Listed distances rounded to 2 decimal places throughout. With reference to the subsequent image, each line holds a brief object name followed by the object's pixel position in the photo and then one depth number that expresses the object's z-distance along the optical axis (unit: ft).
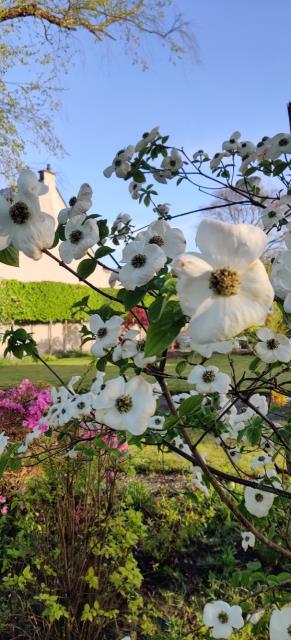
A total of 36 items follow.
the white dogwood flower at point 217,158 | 5.67
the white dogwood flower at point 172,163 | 5.21
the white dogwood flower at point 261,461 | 4.98
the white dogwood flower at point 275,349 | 2.73
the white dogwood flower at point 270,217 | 5.00
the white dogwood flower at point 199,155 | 5.87
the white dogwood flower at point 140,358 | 2.12
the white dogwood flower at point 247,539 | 5.10
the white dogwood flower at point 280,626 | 2.56
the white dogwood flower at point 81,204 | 2.48
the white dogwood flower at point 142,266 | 1.95
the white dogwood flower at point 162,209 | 5.35
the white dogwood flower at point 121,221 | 4.42
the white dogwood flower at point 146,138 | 4.62
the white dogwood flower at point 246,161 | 5.37
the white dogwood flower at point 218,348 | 1.81
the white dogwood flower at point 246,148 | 5.38
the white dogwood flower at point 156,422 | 4.40
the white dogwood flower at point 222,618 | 3.36
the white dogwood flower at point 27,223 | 1.83
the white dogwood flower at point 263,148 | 5.16
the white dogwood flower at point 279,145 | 4.73
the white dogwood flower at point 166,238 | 2.03
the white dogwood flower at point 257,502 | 3.52
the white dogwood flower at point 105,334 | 2.67
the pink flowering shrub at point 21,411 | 9.06
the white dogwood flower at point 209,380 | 3.40
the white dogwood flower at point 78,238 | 2.24
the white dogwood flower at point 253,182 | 5.78
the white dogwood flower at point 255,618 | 3.82
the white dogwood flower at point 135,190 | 5.13
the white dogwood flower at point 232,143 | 5.58
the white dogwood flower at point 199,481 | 6.36
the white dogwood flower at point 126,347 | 2.46
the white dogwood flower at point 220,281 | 1.32
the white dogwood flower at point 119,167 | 4.34
